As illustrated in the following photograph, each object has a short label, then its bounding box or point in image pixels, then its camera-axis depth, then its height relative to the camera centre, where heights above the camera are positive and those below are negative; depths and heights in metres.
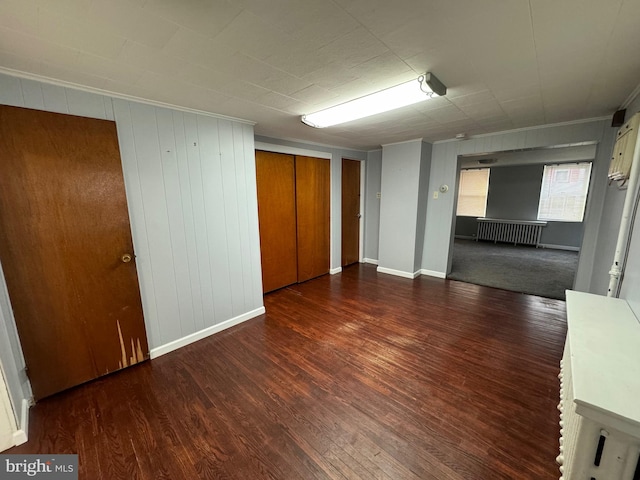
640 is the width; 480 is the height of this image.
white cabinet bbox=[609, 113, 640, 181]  1.91 +0.40
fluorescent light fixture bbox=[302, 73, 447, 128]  1.77 +0.80
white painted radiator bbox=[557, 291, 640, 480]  0.81 -0.66
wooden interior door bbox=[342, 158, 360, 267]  4.82 -0.20
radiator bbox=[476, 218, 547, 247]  6.73 -0.90
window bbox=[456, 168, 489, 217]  7.36 +0.20
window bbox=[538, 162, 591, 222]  6.02 +0.16
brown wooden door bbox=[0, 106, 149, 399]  1.66 -0.31
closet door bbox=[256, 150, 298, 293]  3.55 -0.25
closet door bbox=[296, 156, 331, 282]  4.05 -0.24
